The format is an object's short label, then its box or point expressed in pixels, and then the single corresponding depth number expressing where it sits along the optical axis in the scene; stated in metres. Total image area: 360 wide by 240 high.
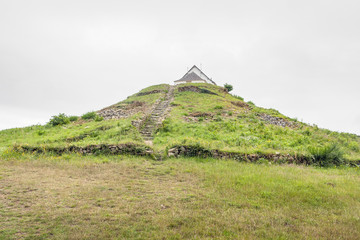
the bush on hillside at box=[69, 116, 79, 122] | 21.32
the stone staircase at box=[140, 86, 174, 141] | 15.46
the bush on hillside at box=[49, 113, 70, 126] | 19.50
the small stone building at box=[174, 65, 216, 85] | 49.50
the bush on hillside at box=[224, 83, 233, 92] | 50.53
